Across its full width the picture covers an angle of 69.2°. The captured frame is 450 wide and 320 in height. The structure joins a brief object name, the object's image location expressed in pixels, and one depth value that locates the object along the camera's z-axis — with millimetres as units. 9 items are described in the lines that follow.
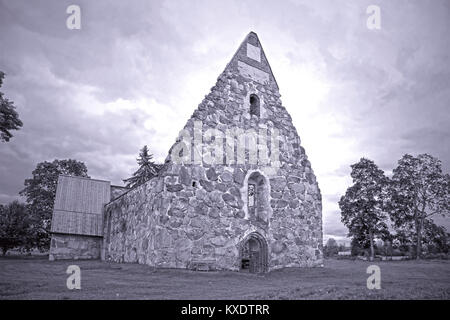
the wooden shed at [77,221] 21609
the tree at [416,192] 33594
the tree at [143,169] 47219
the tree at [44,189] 34312
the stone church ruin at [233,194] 12414
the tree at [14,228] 31094
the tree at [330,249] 45772
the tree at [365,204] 36156
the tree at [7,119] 15844
